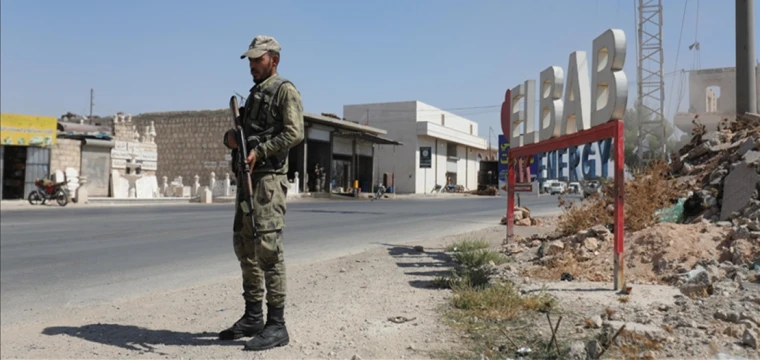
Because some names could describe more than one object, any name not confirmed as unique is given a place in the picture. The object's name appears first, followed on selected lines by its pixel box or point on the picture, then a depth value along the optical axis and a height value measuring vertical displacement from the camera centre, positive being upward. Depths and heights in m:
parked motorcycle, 22.81 -0.17
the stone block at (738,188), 7.09 +0.15
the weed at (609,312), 3.96 -0.81
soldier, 3.59 +0.04
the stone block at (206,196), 28.77 -0.25
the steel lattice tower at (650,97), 41.31 +7.63
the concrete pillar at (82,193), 23.97 -0.17
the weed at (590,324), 3.76 -0.84
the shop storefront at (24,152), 25.22 +1.64
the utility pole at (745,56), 10.54 +2.71
